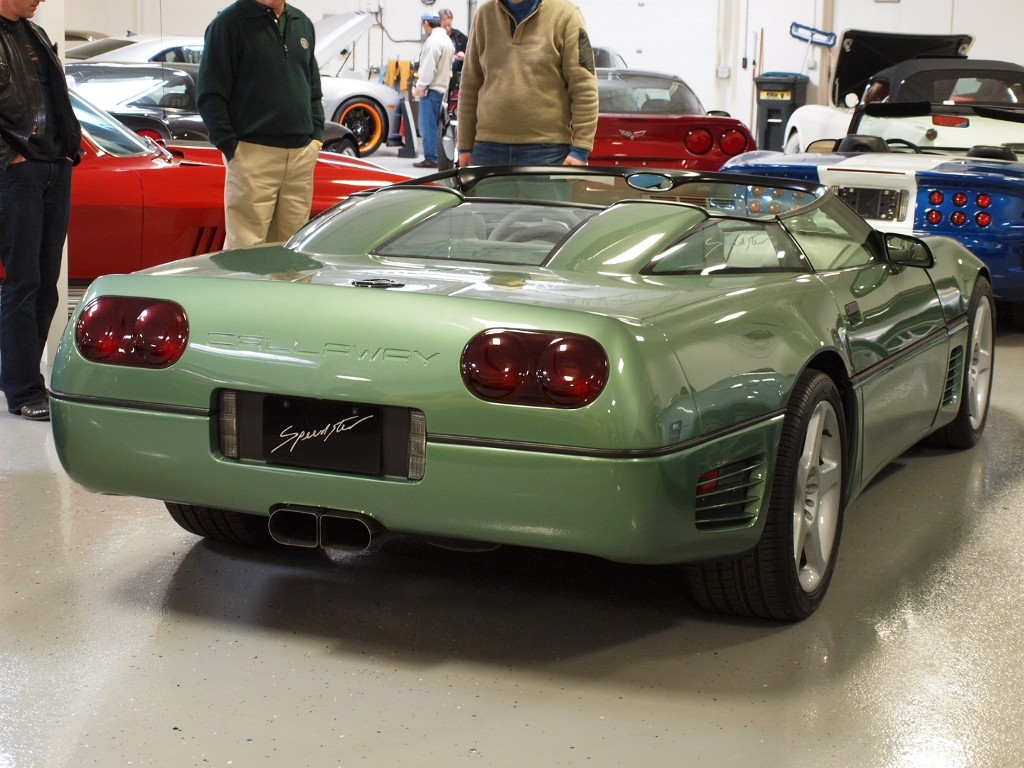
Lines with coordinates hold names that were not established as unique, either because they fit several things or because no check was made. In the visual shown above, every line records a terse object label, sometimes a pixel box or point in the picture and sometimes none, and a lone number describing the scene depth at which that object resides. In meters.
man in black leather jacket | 4.63
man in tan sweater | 5.64
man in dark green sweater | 5.30
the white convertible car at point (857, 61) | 10.80
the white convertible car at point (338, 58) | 13.15
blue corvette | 6.35
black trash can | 17.78
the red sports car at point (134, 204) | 6.07
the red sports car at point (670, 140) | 8.84
